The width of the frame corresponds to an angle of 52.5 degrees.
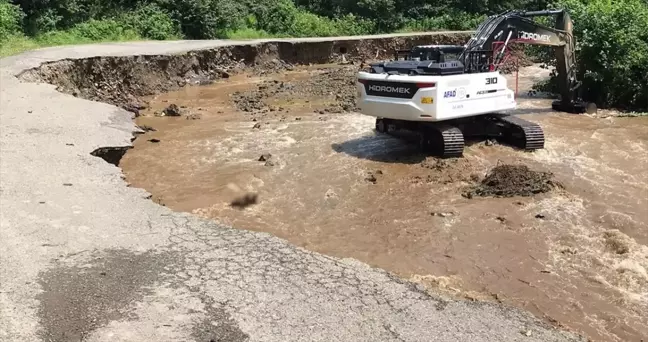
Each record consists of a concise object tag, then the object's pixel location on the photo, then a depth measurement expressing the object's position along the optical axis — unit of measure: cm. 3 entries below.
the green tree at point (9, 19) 2072
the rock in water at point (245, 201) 936
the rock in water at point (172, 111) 1620
